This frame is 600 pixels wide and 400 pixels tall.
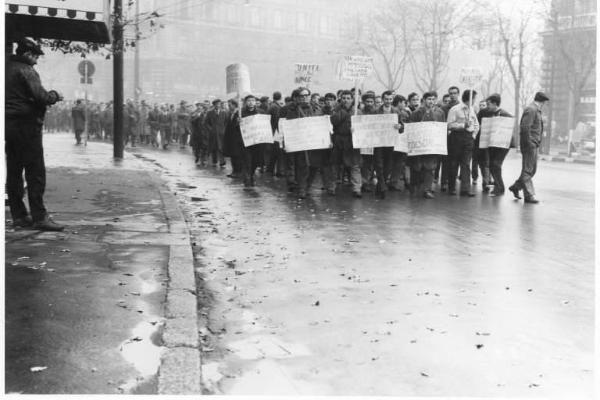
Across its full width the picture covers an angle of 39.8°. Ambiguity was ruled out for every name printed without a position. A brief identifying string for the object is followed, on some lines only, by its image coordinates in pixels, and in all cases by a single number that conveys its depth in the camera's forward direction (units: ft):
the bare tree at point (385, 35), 159.12
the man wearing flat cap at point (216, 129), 71.31
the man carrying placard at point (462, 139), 47.47
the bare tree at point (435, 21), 146.41
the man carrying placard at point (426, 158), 46.60
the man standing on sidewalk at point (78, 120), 102.40
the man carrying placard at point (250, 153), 50.96
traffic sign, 90.46
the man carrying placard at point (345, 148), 46.06
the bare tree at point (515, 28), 127.44
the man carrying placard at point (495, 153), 49.35
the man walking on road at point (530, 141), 45.42
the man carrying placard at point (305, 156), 46.52
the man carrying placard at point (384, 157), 46.06
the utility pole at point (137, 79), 144.56
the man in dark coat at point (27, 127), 27.37
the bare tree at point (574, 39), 123.85
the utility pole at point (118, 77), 58.47
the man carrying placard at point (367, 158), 46.75
